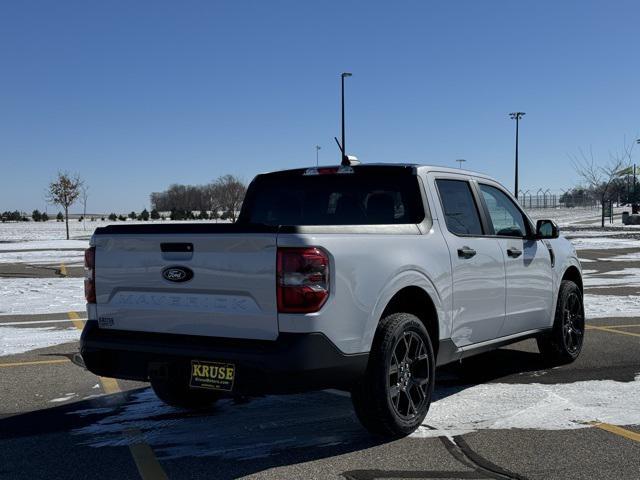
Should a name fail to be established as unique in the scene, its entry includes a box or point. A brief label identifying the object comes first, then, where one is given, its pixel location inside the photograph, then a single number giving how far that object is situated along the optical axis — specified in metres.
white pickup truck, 4.20
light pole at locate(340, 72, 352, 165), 38.12
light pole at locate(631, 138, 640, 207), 55.59
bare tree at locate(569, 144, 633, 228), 52.88
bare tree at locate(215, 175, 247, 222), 101.60
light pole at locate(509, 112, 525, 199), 56.51
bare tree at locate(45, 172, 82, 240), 46.66
